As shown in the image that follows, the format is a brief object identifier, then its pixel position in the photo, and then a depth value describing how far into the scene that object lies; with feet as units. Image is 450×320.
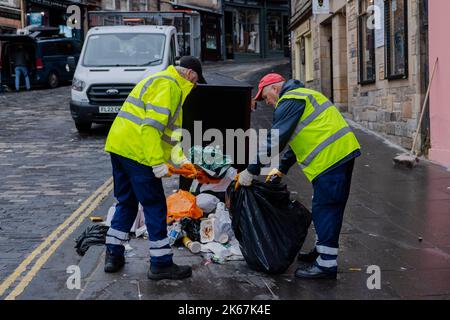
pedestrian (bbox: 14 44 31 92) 79.31
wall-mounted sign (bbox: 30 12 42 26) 105.50
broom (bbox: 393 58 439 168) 32.64
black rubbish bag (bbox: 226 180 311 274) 16.55
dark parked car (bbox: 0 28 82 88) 81.41
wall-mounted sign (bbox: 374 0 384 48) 41.14
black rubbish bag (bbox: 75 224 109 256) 19.67
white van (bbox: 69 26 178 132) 43.86
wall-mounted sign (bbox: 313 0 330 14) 54.49
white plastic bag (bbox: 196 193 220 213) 20.84
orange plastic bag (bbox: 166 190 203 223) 20.04
